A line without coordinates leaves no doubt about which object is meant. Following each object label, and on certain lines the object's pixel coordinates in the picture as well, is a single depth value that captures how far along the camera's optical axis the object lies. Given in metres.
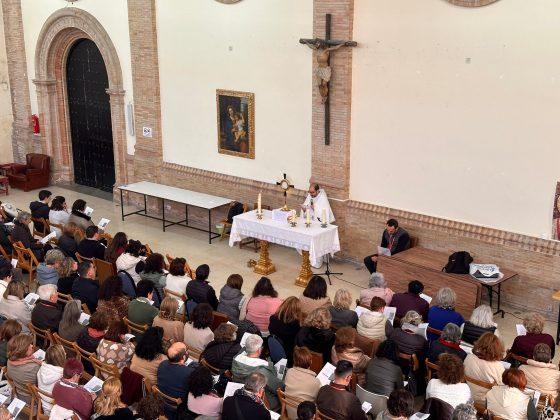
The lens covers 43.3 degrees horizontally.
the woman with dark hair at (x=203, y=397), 6.32
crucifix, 11.91
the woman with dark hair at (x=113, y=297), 8.48
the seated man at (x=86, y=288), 9.03
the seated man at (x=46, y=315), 8.13
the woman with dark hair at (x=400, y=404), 5.84
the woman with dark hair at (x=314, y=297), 8.53
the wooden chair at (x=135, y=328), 8.07
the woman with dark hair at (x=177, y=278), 9.29
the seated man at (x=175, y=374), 6.64
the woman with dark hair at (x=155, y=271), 9.52
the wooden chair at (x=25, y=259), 11.11
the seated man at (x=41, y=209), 12.84
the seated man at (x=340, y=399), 6.25
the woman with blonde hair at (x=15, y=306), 8.52
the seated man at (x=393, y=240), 11.45
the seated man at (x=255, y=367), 6.86
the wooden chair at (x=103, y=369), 7.01
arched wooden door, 17.45
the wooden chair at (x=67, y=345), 7.60
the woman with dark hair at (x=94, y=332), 7.50
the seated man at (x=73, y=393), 6.40
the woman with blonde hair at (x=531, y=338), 7.51
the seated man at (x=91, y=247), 10.77
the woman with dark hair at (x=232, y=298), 8.70
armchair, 18.70
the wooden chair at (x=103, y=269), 10.22
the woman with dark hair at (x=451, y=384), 6.38
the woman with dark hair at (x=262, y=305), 8.38
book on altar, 12.21
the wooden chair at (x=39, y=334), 8.08
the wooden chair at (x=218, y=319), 8.12
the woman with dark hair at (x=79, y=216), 12.44
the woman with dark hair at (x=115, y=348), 7.21
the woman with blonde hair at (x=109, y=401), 6.00
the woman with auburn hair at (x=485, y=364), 6.85
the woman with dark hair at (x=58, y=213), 12.64
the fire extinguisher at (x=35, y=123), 18.98
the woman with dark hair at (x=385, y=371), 6.73
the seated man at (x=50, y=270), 9.78
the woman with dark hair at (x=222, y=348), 7.20
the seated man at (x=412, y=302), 8.59
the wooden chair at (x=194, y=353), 7.62
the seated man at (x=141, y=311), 8.21
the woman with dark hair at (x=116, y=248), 10.45
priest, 12.48
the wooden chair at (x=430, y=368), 7.05
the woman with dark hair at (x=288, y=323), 7.85
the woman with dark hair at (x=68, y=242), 11.05
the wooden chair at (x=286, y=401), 6.63
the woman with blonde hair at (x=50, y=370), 6.82
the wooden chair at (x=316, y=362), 7.17
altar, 11.55
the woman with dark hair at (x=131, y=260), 10.00
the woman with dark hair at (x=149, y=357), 6.92
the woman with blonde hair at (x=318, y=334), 7.48
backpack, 10.50
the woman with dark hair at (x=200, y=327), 7.60
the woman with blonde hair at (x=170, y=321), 7.82
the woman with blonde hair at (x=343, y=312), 8.06
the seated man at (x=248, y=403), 6.08
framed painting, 13.88
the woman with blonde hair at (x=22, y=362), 7.02
